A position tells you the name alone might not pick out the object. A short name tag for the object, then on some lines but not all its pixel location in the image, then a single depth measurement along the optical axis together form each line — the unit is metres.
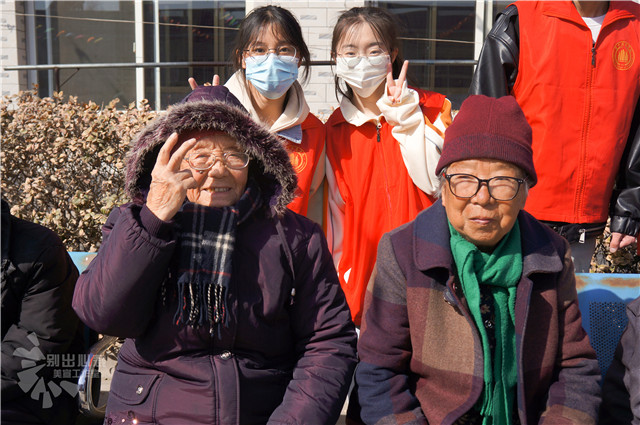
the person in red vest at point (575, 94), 3.18
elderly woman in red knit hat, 2.21
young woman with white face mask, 3.19
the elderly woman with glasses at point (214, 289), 2.13
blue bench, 2.74
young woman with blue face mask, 3.26
